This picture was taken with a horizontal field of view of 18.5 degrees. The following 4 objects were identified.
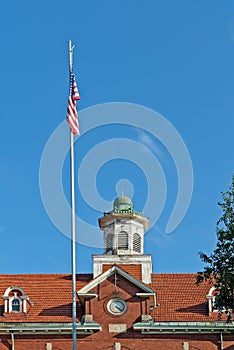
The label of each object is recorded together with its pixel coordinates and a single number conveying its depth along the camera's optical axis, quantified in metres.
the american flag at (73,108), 36.34
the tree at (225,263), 34.97
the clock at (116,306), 48.62
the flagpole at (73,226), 35.31
